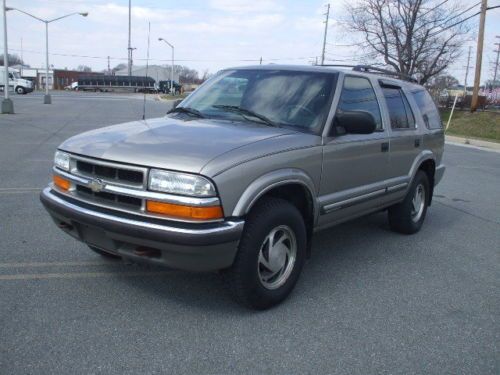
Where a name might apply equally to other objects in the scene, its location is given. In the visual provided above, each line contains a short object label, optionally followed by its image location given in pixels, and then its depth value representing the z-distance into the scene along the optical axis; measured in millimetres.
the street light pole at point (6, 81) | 22172
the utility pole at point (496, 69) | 70425
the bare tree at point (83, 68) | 145600
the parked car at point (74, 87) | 83500
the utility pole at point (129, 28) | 43844
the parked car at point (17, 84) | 49306
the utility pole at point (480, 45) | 25078
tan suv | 3184
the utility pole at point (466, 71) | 74938
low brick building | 98850
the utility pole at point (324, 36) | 51481
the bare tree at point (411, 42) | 33562
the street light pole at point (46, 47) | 33278
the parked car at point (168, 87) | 74188
